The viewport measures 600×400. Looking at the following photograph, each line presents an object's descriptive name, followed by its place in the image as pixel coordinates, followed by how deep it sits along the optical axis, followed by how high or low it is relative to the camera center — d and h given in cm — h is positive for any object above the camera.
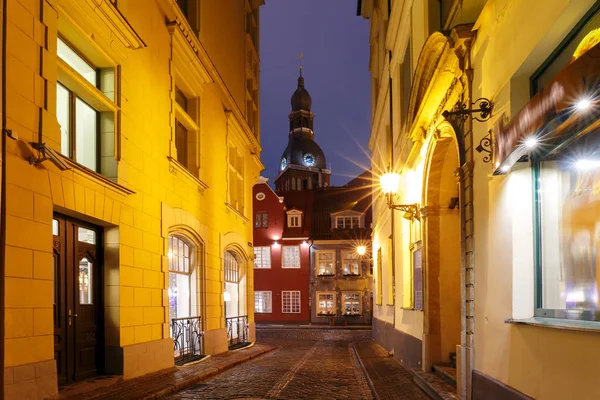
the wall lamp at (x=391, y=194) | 1189 +105
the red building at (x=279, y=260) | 4009 -113
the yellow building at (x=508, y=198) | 472 +50
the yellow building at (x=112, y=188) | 727 +96
